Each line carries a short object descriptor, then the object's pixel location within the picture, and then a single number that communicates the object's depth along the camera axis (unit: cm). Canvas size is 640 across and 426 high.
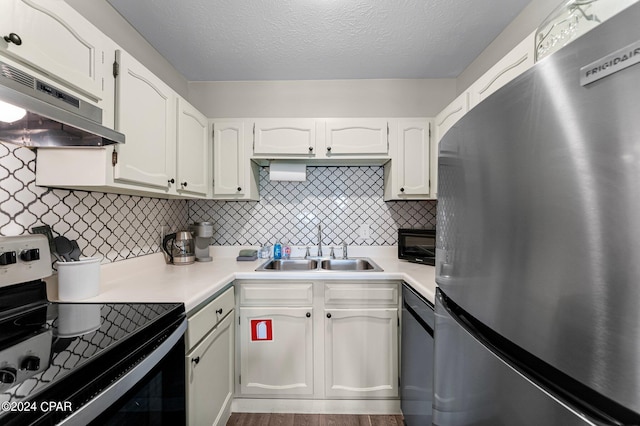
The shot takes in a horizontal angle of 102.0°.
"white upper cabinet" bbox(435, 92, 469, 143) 160
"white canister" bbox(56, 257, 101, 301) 113
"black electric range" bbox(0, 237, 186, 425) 56
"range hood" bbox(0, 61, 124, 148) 69
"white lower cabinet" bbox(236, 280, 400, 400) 175
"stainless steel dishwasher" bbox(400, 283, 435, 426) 127
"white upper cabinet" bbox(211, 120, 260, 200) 212
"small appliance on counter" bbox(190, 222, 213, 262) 214
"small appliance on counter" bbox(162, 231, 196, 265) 199
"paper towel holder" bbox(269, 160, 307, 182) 220
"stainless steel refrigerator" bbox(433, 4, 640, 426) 28
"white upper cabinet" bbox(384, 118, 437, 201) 209
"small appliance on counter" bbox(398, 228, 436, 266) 202
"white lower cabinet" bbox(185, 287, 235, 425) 121
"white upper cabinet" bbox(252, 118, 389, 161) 210
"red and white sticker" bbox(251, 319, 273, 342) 175
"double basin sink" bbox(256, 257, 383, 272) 226
